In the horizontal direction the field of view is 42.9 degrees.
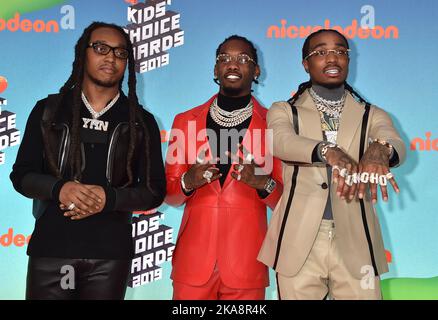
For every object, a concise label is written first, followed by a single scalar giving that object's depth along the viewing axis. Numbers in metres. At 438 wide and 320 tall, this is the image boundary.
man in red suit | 2.80
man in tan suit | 2.41
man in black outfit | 2.52
